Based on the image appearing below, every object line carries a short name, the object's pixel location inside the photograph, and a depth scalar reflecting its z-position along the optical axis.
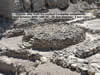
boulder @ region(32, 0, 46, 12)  22.99
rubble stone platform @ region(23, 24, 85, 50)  13.20
